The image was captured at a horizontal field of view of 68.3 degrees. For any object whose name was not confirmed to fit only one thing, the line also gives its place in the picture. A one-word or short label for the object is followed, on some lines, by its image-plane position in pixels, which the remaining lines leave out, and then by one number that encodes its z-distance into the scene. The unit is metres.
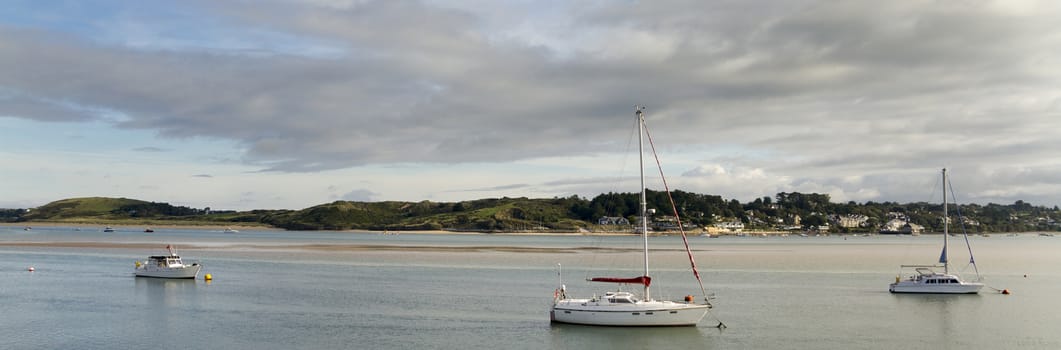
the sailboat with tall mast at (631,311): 44.94
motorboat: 76.62
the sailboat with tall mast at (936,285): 65.44
